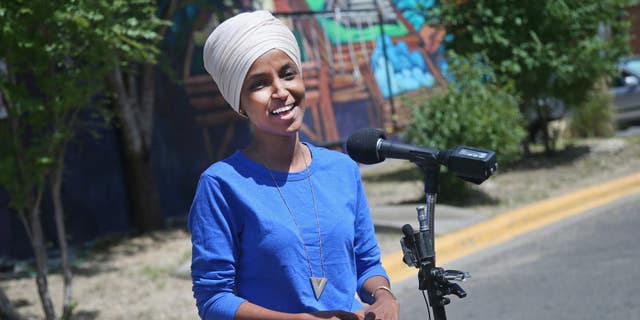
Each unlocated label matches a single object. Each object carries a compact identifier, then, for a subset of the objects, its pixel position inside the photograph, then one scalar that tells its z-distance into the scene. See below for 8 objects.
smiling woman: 2.10
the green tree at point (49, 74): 5.54
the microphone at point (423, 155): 1.97
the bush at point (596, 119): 15.50
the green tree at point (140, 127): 9.36
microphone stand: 2.02
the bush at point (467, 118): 9.84
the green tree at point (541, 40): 12.24
